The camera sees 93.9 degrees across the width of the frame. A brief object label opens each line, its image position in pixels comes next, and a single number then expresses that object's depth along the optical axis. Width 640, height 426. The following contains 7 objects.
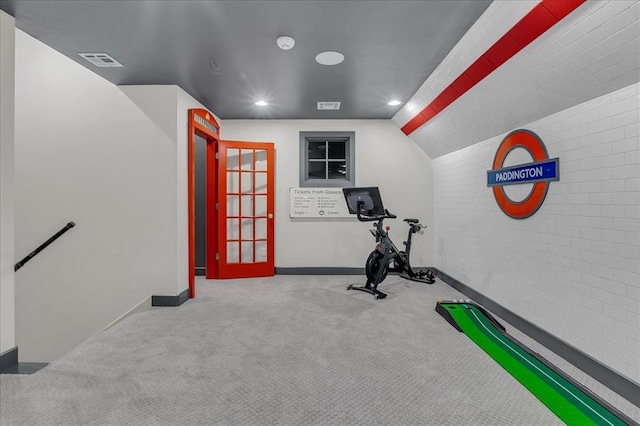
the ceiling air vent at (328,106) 4.28
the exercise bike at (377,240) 4.02
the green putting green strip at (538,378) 1.68
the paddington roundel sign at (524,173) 2.60
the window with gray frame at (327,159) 5.12
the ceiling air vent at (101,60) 2.90
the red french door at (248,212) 4.89
